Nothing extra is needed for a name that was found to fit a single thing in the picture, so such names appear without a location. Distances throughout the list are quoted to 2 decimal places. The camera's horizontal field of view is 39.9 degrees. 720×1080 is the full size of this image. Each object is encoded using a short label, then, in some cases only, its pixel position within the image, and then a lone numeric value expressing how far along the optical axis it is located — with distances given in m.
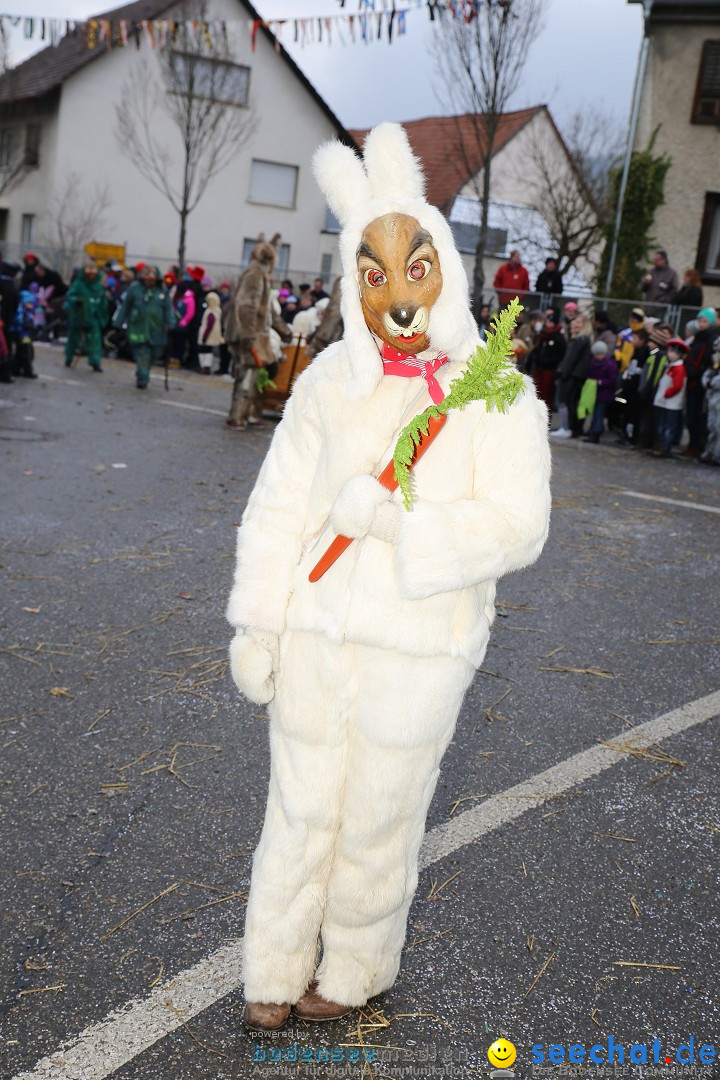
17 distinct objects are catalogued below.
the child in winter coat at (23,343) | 15.34
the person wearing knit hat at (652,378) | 13.23
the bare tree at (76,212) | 29.27
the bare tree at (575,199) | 27.23
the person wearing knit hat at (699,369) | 12.95
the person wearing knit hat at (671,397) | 12.88
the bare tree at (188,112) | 27.02
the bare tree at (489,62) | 21.42
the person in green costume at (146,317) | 15.76
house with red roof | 31.12
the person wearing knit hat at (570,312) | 15.63
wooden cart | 12.68
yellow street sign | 26.72
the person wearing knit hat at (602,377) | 13.69
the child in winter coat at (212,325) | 19.12
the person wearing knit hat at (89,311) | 17.33
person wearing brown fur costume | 11.46
